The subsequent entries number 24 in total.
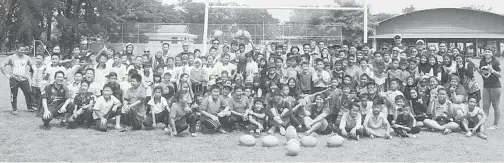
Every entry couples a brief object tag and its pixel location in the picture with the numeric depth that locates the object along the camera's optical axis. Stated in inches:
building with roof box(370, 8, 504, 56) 1144.8
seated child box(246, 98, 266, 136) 241.0
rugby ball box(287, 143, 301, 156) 184.7
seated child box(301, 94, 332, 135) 235.8
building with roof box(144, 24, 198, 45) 916.0
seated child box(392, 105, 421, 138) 234.4
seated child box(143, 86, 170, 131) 243.4
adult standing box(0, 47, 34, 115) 288.4
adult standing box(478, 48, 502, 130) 256.8
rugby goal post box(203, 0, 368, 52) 437.4
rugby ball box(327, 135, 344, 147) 203.9
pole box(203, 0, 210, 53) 439.8
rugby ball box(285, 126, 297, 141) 213.5
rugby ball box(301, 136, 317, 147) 203.3
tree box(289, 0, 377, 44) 1249.4
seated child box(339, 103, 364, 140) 227.0
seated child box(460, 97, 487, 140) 239.4
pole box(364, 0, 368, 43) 431.5
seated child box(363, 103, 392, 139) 228.2
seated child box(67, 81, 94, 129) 242.5
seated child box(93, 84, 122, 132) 240.8
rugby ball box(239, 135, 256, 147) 205.8
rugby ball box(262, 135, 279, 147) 204.1
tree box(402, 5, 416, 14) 1870.6
